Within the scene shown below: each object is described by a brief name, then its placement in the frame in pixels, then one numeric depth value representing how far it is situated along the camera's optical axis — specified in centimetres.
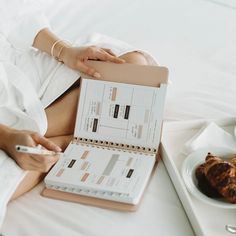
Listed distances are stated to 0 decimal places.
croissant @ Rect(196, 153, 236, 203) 119
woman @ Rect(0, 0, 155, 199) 130
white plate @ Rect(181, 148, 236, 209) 121
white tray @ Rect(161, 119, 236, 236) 120
